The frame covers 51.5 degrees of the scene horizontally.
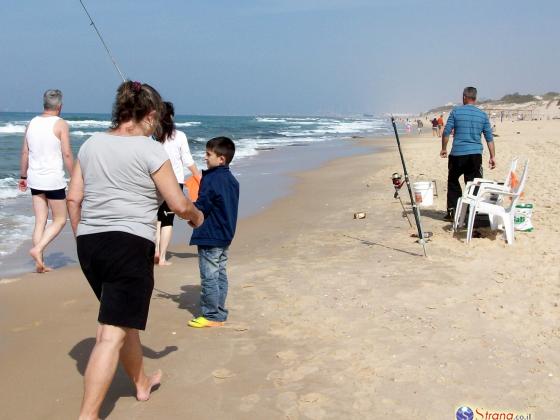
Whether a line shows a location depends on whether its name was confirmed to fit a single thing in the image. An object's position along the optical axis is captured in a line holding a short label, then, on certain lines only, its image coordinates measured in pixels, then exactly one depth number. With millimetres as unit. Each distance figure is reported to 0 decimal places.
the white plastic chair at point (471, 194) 6418
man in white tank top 5062
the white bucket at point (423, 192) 8312
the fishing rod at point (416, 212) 5699
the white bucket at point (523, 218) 6703
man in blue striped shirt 7012
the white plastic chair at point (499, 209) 6176
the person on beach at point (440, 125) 32875
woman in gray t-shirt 2600
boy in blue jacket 3904
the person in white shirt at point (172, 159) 5262
